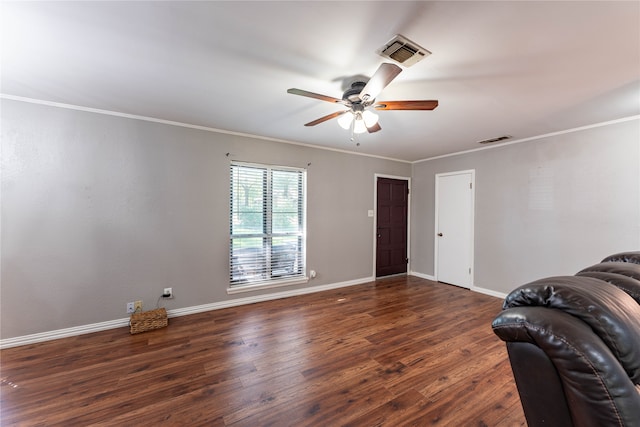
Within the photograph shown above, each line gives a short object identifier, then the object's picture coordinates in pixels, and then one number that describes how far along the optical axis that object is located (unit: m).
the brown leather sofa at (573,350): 0.75
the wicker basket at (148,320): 2.78
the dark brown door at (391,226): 5.07
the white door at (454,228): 4.45
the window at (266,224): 3.64
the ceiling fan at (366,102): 1.66
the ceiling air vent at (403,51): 1.63
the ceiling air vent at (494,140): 3.68
